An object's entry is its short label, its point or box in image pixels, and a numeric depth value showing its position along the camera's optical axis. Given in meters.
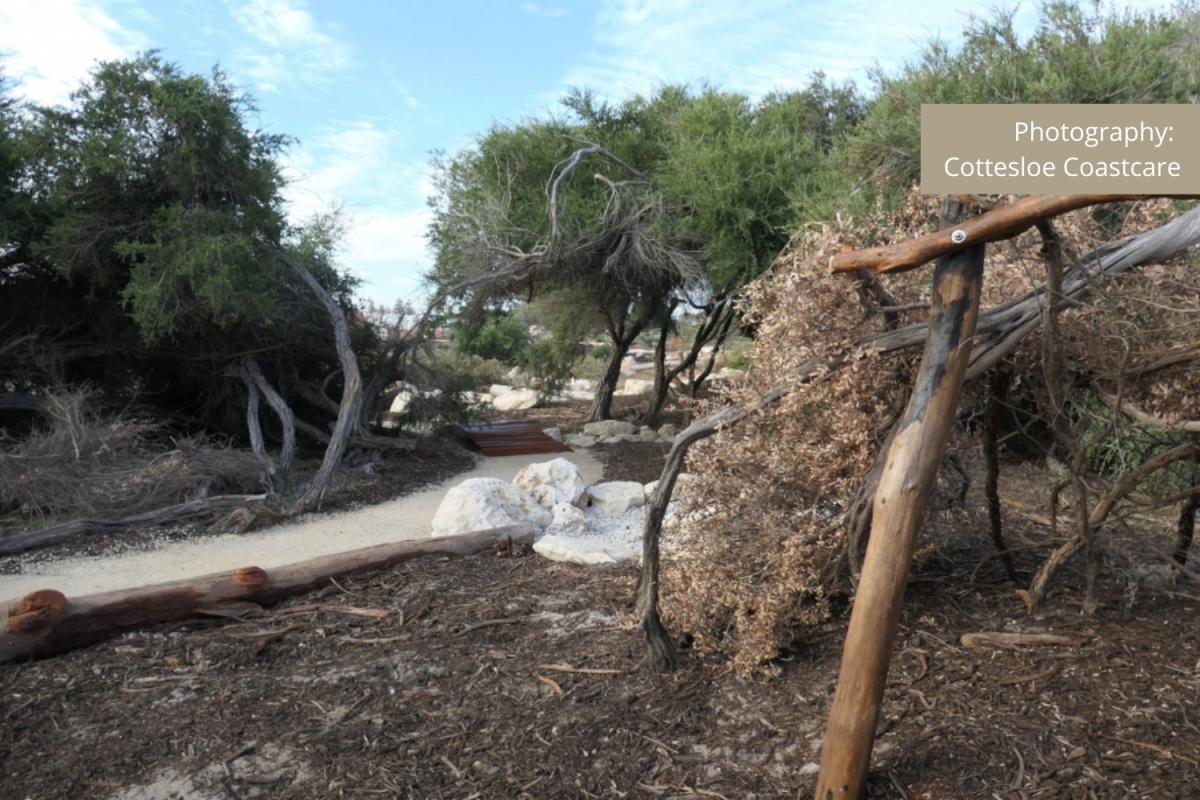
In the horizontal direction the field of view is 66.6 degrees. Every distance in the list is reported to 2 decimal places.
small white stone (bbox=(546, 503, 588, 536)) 7.28
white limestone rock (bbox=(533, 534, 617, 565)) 6.11
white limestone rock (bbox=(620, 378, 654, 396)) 21.92
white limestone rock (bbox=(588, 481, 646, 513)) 8.52
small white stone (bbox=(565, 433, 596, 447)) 14.22
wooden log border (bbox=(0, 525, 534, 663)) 4.73
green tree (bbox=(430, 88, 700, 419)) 12.60
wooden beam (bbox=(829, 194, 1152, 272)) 2.77
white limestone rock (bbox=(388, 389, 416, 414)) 13.05
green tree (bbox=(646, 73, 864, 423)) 11.95
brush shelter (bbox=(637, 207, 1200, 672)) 3.22
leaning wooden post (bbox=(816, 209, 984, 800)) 2.81
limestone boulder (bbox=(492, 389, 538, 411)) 20.69
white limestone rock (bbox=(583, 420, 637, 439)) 15.23
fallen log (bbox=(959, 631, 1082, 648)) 3.93
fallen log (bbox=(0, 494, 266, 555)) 7.42
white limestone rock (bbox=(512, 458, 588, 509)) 8.20
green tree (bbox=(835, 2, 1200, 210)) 9.76
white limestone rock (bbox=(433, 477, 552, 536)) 7.11
